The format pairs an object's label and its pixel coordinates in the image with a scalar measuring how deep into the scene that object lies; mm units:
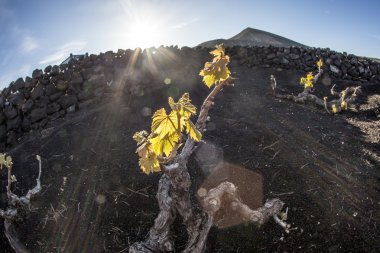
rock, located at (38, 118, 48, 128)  7992
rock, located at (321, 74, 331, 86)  11820
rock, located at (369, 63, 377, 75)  13364
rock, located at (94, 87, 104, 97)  8621
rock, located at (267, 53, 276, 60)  12844
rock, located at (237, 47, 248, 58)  12609
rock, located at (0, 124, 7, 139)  7848
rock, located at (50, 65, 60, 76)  8547
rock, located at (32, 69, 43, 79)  8484
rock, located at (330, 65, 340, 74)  12805
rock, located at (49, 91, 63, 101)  8336
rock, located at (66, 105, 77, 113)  8328
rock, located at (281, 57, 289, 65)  12812
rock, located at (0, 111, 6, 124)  8023
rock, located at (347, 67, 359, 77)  13008
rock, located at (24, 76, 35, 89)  8352
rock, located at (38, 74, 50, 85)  8405
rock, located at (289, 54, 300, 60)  12977
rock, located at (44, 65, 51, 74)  8649
